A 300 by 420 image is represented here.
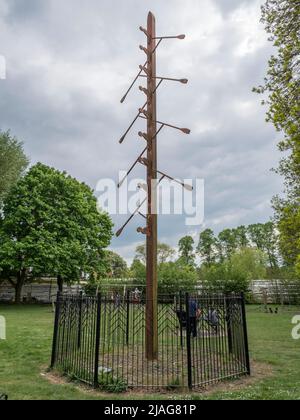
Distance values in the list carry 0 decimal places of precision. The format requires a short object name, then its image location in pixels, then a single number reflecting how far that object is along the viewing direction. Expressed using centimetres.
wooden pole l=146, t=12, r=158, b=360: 660
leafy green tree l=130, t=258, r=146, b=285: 2841
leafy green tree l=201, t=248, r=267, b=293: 2698
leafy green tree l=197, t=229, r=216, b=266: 6575
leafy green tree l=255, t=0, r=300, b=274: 707
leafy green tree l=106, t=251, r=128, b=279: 6538
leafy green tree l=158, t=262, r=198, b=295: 2792
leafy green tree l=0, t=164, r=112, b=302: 2233
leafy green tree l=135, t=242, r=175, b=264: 5762
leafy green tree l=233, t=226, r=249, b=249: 6431
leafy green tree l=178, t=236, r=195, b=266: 6731
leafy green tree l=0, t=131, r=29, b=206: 2100
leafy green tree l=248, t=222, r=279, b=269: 5862
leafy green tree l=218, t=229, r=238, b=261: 6481
